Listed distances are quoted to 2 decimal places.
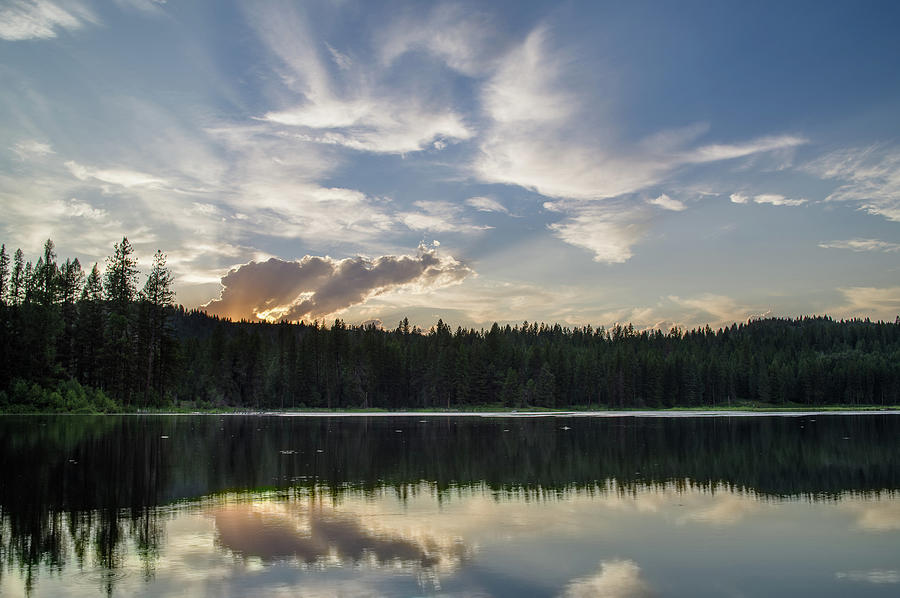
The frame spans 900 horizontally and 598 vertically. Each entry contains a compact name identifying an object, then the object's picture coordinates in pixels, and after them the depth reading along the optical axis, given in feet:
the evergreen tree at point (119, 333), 326.03
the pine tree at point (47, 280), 308.40
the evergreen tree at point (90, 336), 320.50
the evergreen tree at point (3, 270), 310.86
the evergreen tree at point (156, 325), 349.61
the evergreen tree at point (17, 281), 320.09
